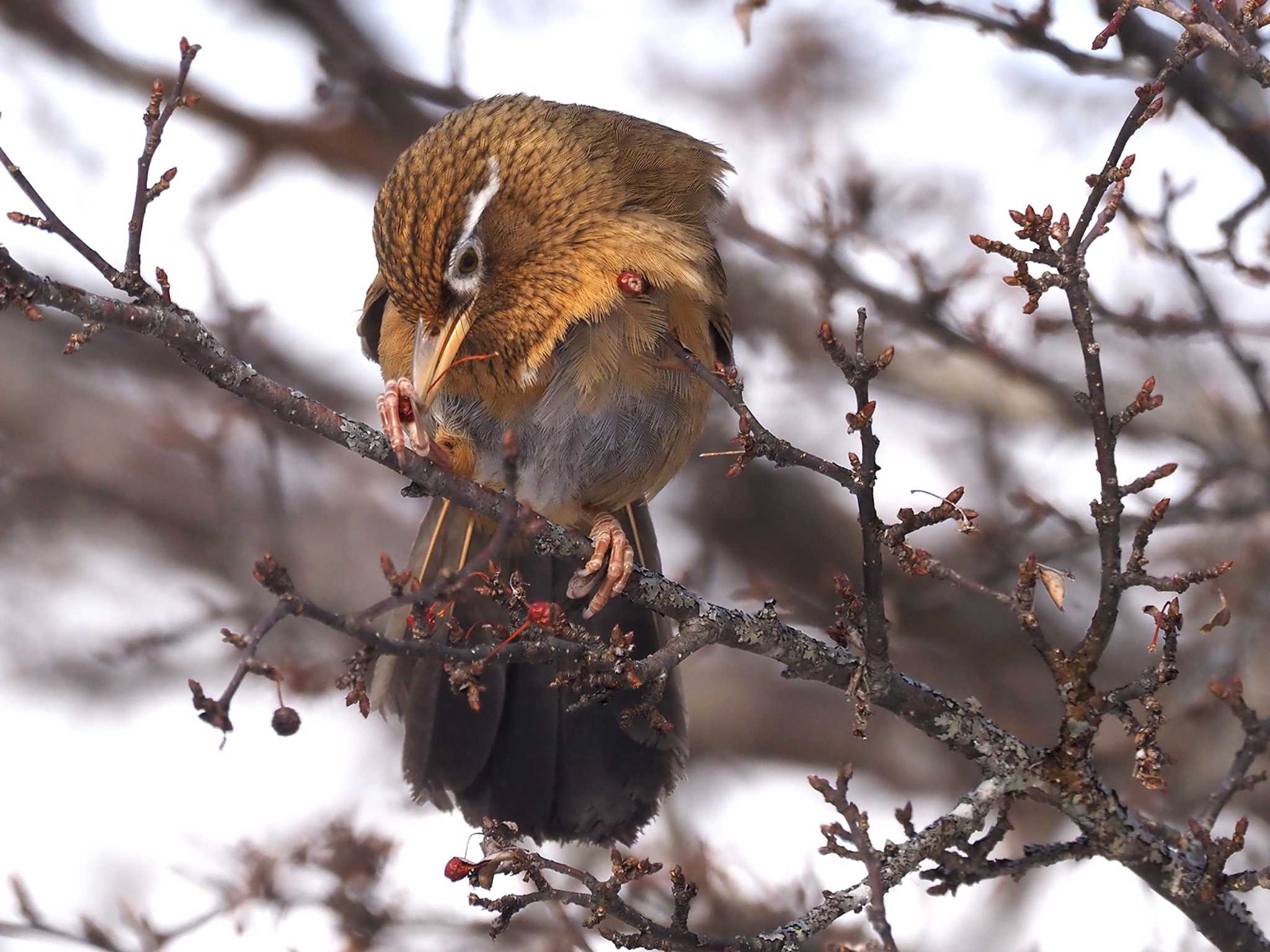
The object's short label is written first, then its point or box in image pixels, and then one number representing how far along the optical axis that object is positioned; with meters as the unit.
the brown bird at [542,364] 7.60
